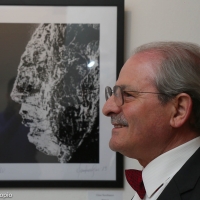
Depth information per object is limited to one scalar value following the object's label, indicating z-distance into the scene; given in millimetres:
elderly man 1128
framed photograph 1611
